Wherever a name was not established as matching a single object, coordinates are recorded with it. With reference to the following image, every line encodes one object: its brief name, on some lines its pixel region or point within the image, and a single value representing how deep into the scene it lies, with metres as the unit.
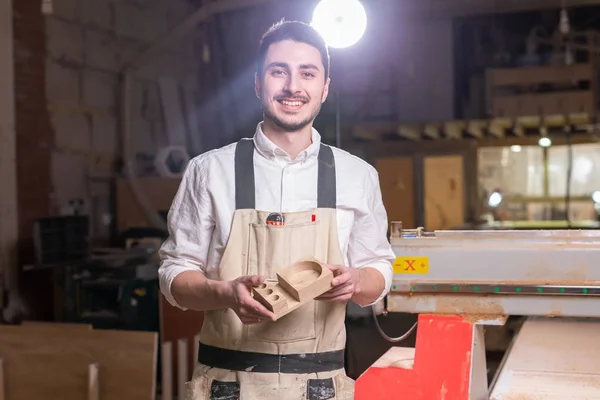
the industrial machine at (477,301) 1.79
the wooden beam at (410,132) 5.44
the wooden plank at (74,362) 2.78
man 1.27
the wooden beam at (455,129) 5.42
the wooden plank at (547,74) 5.34
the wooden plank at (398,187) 5.48
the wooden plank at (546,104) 5.31
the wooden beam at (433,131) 5.49
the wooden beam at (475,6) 5.39
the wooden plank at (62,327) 2.93
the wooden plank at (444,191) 5.59
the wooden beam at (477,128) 5.41
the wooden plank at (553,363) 1.82
